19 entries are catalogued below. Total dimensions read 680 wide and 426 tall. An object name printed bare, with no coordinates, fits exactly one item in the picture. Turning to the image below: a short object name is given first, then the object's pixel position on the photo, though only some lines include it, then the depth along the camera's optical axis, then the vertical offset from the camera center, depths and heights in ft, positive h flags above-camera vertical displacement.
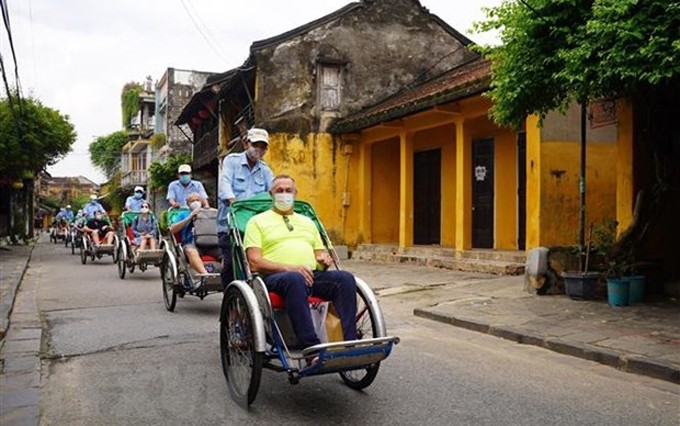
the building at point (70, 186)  272.72 +15.44
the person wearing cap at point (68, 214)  86.28 +0.88
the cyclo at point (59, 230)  88.73 -1.51
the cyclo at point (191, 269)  25.52 -1.92
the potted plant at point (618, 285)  27.40 -2.68
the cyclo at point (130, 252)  38.91 -1.98
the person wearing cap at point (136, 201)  44.52 +1.41
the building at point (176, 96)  123.65 +24.65
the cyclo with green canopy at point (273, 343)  12.69 -2.55
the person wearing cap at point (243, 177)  19.22 +1.42
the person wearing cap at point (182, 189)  31.36 +1.62
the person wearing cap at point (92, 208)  55.67 +1.11
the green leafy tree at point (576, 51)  19.90 +6.03
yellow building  37.55 +3.68
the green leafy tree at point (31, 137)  59.26 +8.25
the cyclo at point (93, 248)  52.26 -2.33
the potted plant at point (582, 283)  28.76 -2.75
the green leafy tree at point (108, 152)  184.14 +20.74
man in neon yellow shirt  13.41 -1.00
